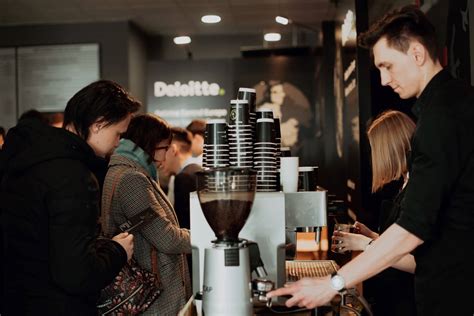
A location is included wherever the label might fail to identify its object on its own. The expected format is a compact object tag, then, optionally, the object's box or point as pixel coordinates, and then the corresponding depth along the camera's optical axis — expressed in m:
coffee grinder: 1.64
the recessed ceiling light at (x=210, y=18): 6.72
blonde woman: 2.65
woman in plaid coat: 2.46
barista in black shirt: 1.64
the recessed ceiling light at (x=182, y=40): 6.79
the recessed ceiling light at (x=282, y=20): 6.07
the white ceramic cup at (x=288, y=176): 2.06
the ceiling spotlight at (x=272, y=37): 7.10
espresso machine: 1.85
